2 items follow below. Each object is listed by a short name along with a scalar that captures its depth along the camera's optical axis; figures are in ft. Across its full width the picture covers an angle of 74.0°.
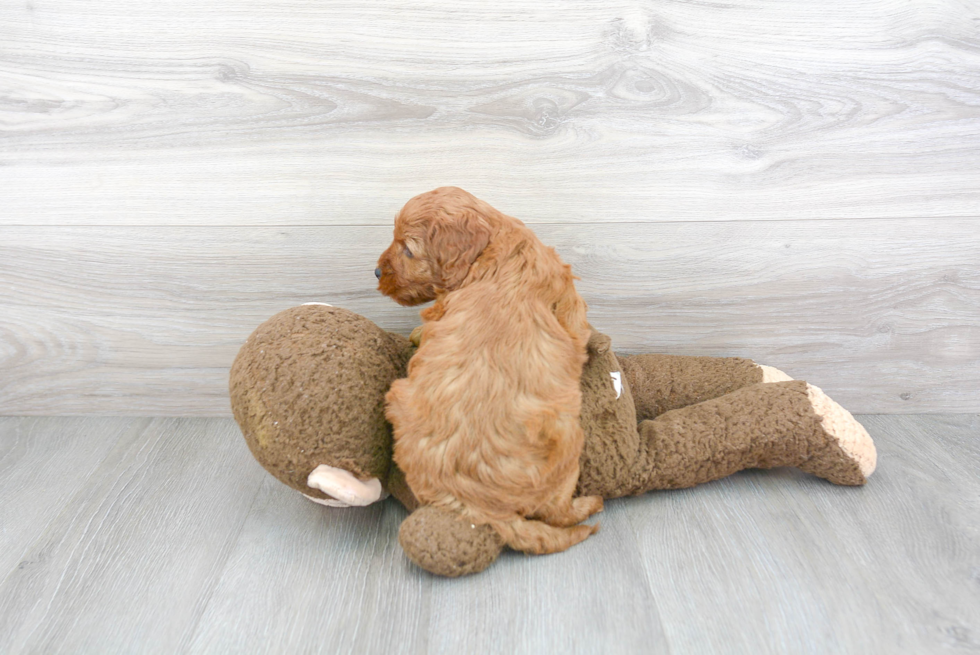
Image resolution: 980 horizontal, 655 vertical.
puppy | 2.47
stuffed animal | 2.62
